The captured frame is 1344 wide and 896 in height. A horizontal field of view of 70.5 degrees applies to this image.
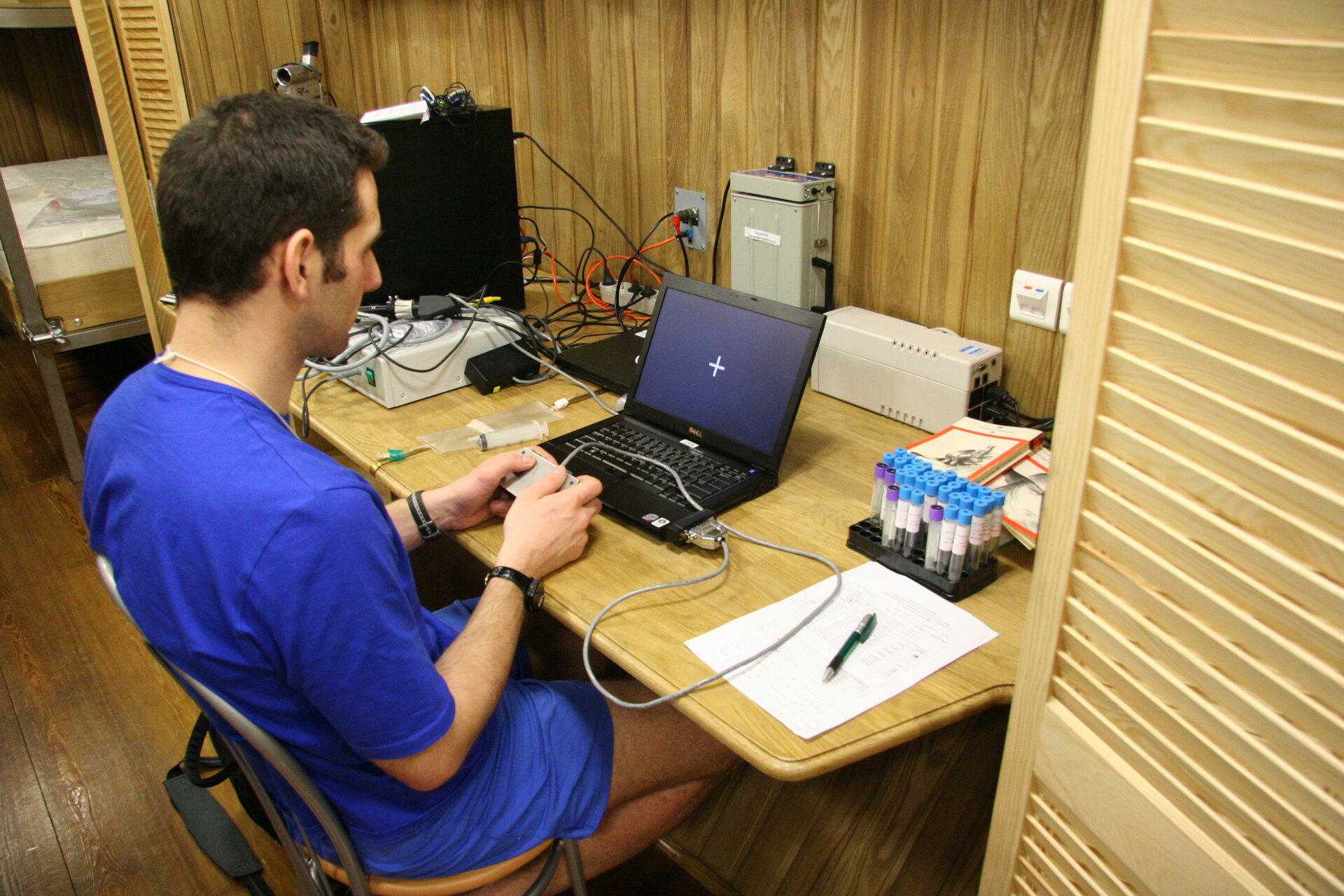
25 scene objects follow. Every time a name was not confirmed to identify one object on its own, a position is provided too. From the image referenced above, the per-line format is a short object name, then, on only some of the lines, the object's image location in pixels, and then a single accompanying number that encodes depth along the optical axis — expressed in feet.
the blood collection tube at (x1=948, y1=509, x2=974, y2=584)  3.52
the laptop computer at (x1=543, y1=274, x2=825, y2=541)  4.30
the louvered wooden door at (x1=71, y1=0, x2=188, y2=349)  7.30
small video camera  7.59
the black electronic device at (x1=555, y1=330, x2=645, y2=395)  5.49
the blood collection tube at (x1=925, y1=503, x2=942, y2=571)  3.60
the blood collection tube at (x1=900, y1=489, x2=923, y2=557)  3.67
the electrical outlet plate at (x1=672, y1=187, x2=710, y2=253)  6.34
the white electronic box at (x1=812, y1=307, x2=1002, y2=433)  4.68
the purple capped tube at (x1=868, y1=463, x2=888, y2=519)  3.87
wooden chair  2.84
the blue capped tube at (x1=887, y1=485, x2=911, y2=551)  3.71
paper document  3.10
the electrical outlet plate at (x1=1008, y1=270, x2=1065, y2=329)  4.57
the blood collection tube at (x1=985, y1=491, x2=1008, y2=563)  3.55
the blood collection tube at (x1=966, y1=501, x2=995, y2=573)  3.50
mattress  8.88
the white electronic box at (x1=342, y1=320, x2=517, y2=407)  5.39
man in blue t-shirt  2.77
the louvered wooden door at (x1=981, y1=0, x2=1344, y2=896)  1.78
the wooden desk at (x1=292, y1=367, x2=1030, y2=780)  3.02
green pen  3.19
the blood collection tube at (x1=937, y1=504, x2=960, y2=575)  3.53
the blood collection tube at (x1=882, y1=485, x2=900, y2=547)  3.76
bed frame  8.80
